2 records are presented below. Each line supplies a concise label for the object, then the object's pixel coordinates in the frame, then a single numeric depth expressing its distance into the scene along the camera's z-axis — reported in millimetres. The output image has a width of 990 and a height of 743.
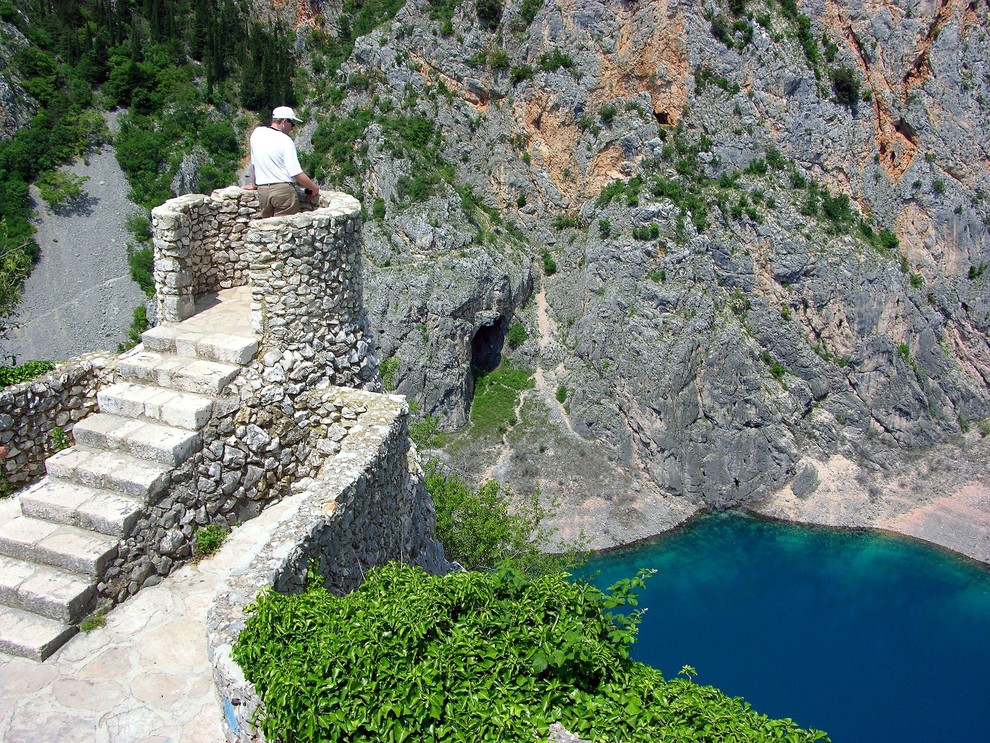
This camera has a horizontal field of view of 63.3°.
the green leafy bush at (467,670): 5695
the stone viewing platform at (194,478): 7078
